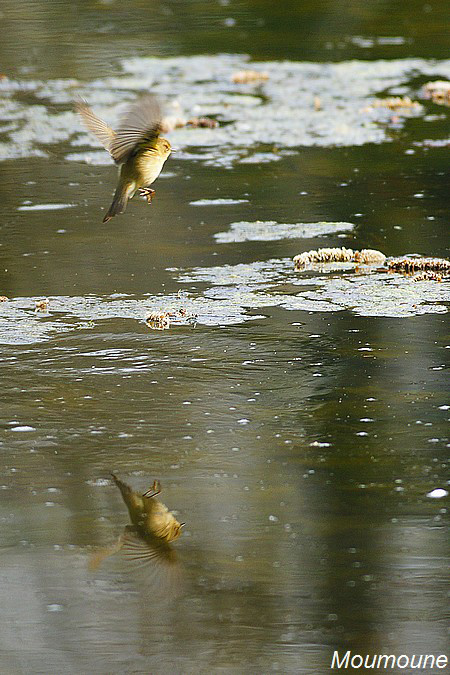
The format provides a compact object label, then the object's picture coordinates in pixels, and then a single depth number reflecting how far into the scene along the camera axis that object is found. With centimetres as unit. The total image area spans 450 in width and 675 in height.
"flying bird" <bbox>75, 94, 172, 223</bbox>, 1093
